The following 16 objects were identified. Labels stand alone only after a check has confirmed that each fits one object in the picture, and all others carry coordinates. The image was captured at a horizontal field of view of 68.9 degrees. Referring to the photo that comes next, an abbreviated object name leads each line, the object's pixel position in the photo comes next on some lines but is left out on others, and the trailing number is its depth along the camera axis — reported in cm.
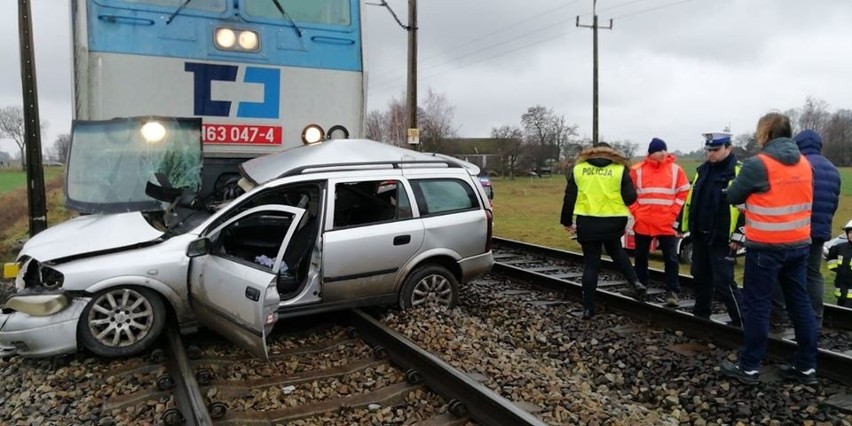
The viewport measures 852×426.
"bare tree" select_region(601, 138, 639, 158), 5950
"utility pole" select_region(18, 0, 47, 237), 997
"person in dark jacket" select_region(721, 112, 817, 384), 459
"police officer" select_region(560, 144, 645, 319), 642
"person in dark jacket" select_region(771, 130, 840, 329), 518
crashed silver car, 480
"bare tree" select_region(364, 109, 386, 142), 5227
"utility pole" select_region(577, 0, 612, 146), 2679
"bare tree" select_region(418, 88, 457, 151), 4822
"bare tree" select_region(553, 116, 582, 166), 6206
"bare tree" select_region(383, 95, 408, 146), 5360
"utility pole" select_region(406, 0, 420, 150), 1908
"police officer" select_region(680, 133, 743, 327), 576
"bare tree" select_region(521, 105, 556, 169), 6325
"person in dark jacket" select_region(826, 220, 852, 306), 660
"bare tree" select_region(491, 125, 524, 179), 5450
